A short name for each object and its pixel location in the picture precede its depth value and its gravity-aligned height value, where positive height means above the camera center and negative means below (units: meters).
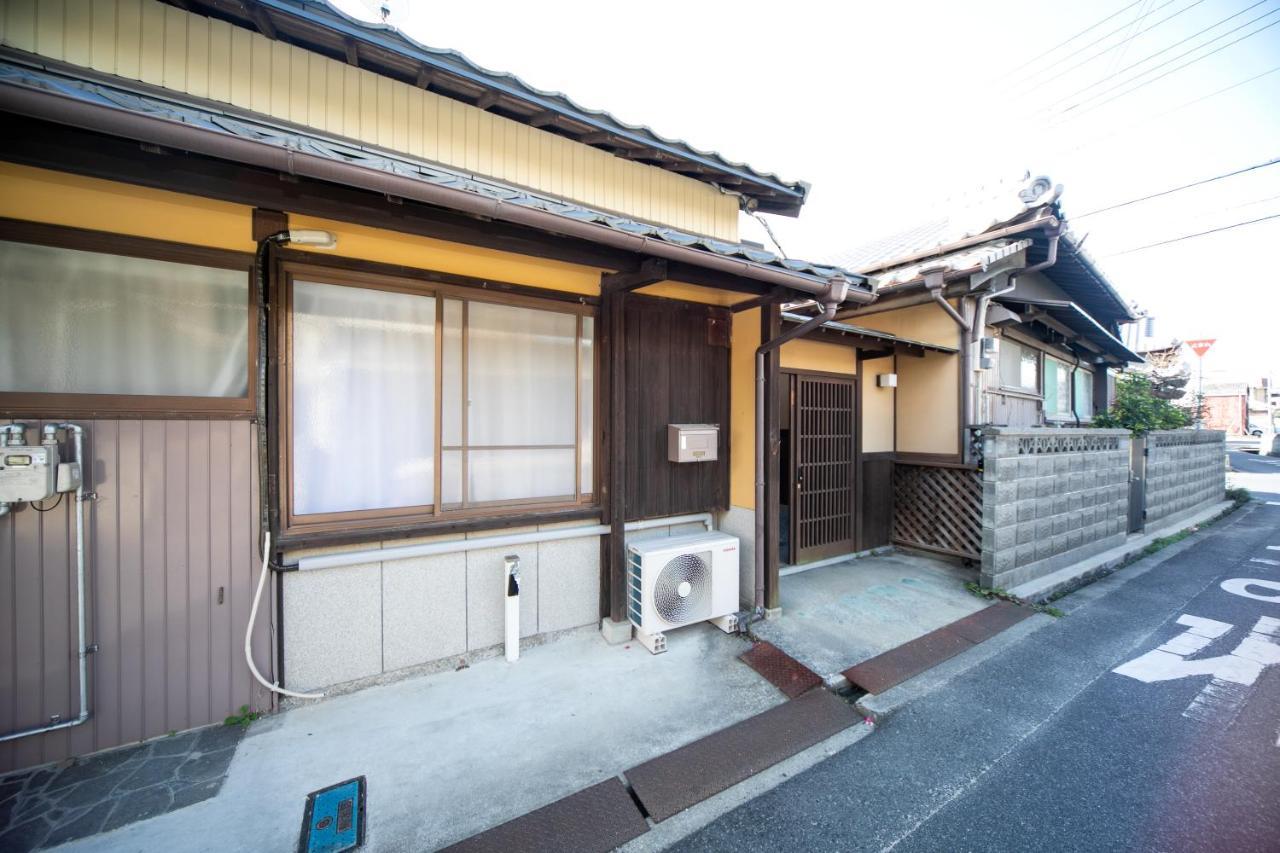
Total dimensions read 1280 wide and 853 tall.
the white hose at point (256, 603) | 2.85 -1.07
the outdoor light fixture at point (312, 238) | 2.80 +1.16
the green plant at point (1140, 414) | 9.38 +0.28
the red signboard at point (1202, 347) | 11.81 +2.04
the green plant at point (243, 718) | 2.86 -1.77
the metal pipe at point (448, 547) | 3.02 -0.85
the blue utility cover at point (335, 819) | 2.09 -1.84
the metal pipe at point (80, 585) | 2.51 -0.83
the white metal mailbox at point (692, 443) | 4.13 -0.12
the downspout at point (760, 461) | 4.28 -0.30
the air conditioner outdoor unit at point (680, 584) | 3.77 -1.30
